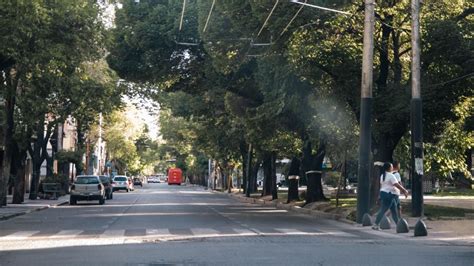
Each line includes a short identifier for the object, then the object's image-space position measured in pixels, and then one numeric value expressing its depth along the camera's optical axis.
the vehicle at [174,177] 124.69
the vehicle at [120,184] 72.06
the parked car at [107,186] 47.12
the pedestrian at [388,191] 19.61
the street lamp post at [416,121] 21.44
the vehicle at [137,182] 106.88
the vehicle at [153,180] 162.00
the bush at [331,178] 70.20
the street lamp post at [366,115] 21.84
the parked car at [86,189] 39.94
